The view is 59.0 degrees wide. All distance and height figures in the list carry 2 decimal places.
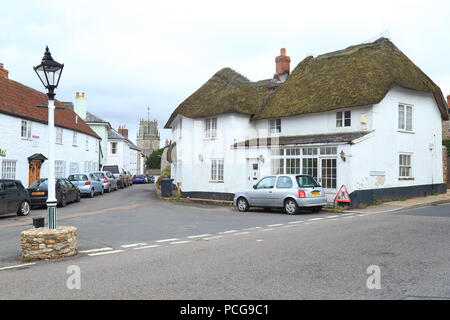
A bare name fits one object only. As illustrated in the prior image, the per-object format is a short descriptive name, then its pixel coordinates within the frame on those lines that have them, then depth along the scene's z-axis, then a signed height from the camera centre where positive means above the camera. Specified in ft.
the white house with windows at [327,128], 63.31 +8.51
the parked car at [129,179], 144.19 -2.65
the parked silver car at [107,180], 103.20 -2.04
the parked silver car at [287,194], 52.75 -2.80
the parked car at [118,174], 126.11 -0.61
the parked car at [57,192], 64.28 -3.37
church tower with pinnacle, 423.64 +38.30
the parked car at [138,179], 178.60 -3.00
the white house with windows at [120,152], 180.04 +9.84
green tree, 381.52 +10.96
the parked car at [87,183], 87.45 -2.58
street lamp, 29.12 +6.16
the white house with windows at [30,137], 78.02 +7.98
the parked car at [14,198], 50.65 -3.53
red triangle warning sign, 58.39 -3.28
